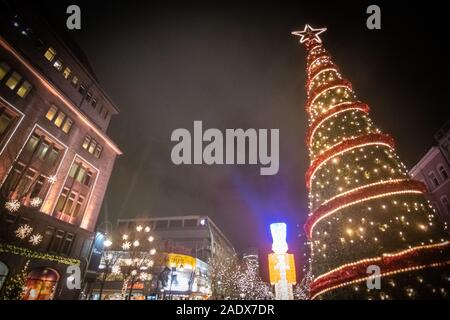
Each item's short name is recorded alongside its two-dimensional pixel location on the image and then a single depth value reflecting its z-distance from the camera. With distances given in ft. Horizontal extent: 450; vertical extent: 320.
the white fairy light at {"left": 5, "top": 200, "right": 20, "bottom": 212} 54.68
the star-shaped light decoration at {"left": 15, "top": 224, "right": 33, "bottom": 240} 59.67
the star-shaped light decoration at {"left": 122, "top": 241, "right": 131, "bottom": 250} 79.87
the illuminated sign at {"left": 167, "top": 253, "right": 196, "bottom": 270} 147.84
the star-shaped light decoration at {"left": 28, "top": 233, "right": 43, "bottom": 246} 64.75
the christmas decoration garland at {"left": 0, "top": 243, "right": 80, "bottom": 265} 58.80
